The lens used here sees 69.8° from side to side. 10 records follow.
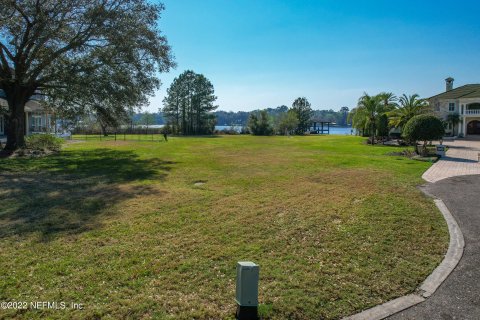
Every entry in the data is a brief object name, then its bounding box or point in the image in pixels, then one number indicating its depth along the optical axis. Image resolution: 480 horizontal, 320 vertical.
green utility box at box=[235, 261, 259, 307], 3.76
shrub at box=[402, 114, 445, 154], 22.28
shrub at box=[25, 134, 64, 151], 23.59
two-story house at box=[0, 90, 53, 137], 38.31
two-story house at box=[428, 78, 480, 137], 46.38
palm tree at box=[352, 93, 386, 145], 40.44
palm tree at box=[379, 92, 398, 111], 41.42
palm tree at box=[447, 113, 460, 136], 46.28
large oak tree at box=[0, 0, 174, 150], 18.67
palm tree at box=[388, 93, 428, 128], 33.84
